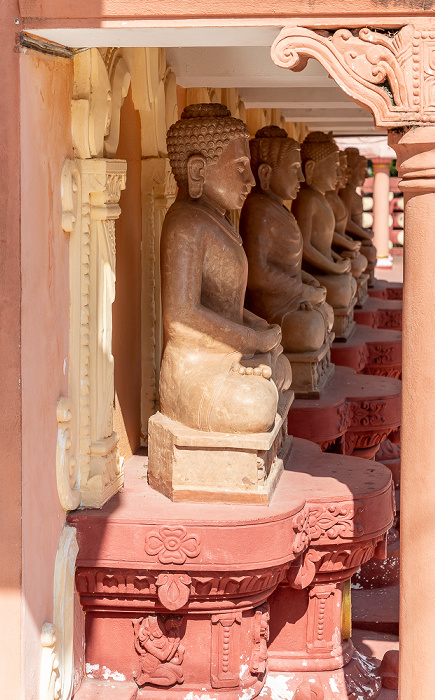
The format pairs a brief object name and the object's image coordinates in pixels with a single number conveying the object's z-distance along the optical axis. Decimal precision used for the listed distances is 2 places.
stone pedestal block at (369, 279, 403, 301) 14.09
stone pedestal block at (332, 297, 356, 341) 9.96
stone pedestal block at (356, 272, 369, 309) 12.24
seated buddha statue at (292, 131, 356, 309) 9.54
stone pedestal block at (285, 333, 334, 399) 7.68
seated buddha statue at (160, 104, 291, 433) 5.13
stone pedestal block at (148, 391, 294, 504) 5.07
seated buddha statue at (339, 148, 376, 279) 13.30
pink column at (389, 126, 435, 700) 3.94
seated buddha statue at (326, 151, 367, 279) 11.45
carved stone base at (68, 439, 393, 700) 4.86
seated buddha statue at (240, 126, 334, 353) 7.66
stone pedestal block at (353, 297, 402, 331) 12.16
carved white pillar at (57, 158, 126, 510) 4.82
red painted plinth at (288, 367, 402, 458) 7.43
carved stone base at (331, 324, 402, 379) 9.84
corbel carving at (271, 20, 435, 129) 3.91
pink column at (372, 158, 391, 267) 20.47
